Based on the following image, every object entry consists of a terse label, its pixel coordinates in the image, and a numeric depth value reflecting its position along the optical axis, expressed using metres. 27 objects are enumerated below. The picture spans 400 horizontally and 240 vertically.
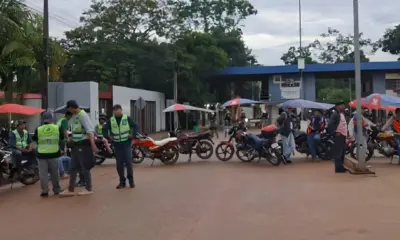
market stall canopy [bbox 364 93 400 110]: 18.22
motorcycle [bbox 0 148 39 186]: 12.29
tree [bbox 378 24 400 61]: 75.62
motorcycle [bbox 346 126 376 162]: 16.88
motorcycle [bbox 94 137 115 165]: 17.07
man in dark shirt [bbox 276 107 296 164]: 16.91
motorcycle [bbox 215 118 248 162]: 17.92
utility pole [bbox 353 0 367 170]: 13.51
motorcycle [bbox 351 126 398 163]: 16.33
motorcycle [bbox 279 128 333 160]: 17.17
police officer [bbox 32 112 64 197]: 10.74
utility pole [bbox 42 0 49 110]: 18.72
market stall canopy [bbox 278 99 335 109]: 21.06
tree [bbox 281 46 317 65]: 105.56
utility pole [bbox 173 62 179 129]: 42.85
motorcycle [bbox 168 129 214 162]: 18.22
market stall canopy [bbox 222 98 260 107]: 29.55
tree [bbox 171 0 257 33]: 68.50
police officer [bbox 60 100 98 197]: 10.72
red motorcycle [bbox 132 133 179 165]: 17.44
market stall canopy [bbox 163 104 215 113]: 25.19
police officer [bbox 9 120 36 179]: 12.65
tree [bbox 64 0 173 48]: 44.50
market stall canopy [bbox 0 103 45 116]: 14.48
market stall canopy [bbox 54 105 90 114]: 18.71
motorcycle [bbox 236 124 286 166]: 16.53
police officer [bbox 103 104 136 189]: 11.49
